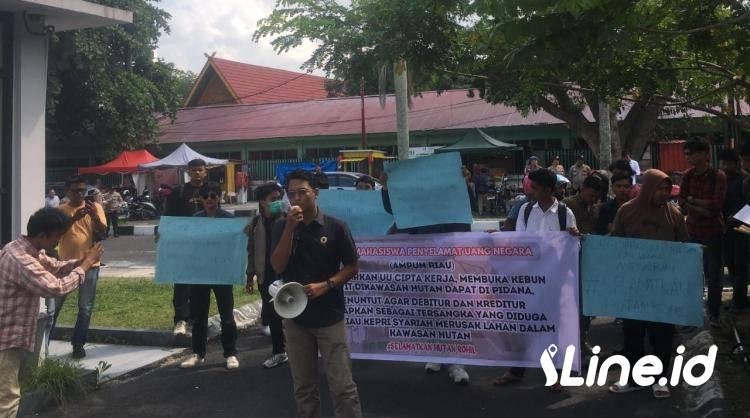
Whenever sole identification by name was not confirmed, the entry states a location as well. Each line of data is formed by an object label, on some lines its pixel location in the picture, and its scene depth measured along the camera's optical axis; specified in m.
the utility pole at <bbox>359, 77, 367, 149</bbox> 29.08
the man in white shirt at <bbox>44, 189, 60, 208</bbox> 21.23
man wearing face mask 6.26
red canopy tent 29.97
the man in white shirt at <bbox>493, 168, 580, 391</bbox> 5.37
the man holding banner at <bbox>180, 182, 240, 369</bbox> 6.38
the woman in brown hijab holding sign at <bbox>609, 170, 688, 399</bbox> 5.01
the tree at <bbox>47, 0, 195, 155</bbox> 26.38
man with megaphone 4.02
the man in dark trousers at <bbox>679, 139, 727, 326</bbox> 6.50
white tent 27.55
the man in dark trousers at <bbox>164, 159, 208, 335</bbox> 6.75
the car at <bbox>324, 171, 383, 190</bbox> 23.17
